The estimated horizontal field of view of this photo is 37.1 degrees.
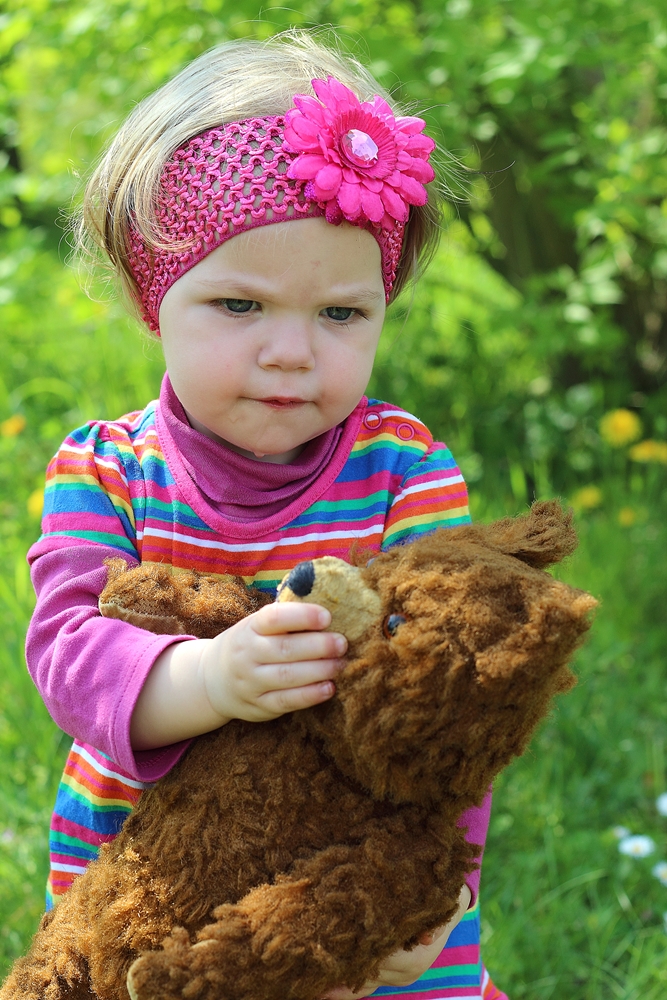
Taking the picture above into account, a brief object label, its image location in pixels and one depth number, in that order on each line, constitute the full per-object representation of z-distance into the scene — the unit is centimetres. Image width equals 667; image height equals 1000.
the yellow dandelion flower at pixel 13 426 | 347
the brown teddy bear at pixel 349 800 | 102
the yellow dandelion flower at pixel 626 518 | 343
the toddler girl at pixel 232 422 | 130
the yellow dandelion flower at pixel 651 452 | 363
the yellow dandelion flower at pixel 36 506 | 302
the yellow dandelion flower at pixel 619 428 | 376
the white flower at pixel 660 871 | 221
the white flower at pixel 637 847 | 229
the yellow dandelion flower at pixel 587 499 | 356
